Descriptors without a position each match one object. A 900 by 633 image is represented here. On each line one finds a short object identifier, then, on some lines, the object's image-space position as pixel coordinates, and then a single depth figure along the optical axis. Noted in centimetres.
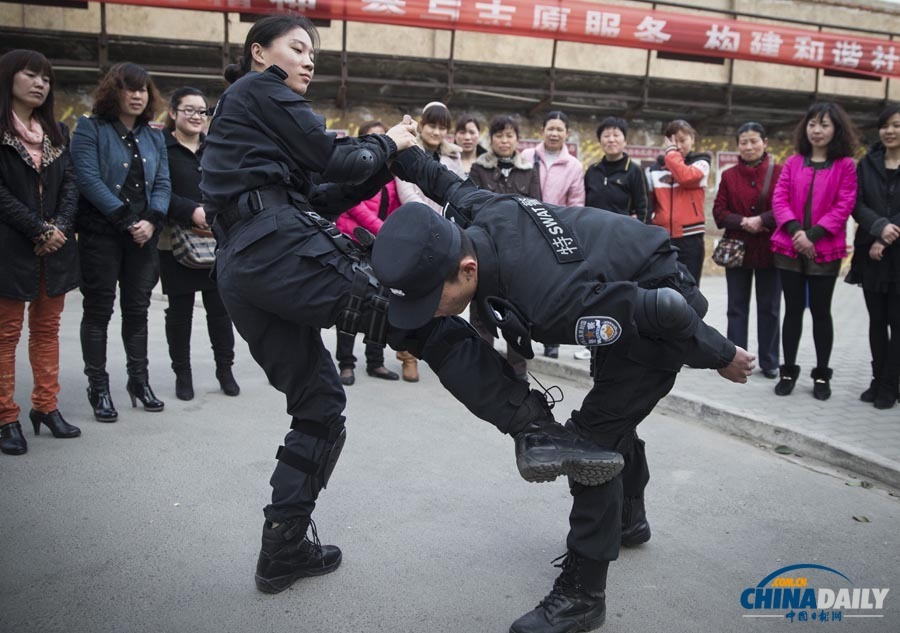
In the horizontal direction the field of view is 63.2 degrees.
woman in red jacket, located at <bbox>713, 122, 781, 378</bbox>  598
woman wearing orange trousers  392
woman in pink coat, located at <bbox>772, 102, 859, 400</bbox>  533
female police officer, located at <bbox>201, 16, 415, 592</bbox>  245
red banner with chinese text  1127
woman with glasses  499
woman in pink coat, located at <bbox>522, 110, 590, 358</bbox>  625
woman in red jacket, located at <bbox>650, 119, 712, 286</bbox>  636
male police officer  214
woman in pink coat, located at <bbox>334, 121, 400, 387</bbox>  569
